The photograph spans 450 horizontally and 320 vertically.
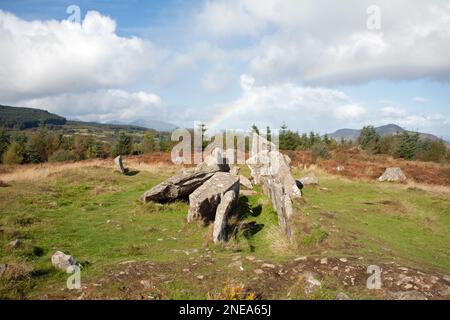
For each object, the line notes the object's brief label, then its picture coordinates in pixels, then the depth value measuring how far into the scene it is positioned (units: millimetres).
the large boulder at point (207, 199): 12516
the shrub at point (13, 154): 53219
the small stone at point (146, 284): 6545
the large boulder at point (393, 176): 27297
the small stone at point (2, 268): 6875
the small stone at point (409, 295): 6262
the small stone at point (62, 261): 7699
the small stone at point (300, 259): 8158
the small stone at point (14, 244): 9070
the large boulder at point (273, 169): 18125
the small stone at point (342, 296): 6203
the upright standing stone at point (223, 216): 10320
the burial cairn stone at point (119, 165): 25484
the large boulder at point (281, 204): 11612
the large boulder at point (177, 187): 15047
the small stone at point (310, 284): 6516
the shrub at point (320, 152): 40938
